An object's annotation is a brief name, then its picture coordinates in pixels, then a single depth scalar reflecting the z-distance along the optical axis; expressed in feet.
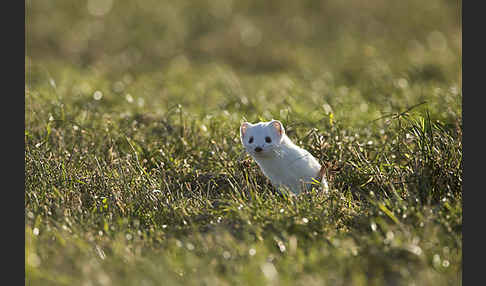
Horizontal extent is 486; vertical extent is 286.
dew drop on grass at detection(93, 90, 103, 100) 41.41
